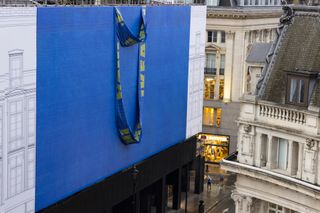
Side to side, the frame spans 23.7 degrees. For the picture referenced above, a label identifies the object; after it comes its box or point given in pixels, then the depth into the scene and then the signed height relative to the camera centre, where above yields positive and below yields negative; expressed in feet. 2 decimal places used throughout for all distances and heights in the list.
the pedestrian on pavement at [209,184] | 313.12 -52.03
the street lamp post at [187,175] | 291.11 -46.34
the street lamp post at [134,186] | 232.47 -41.24
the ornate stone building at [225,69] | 352.90 -5.27
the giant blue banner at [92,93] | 194.49 -11.27
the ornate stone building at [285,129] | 174.60 -16.54
